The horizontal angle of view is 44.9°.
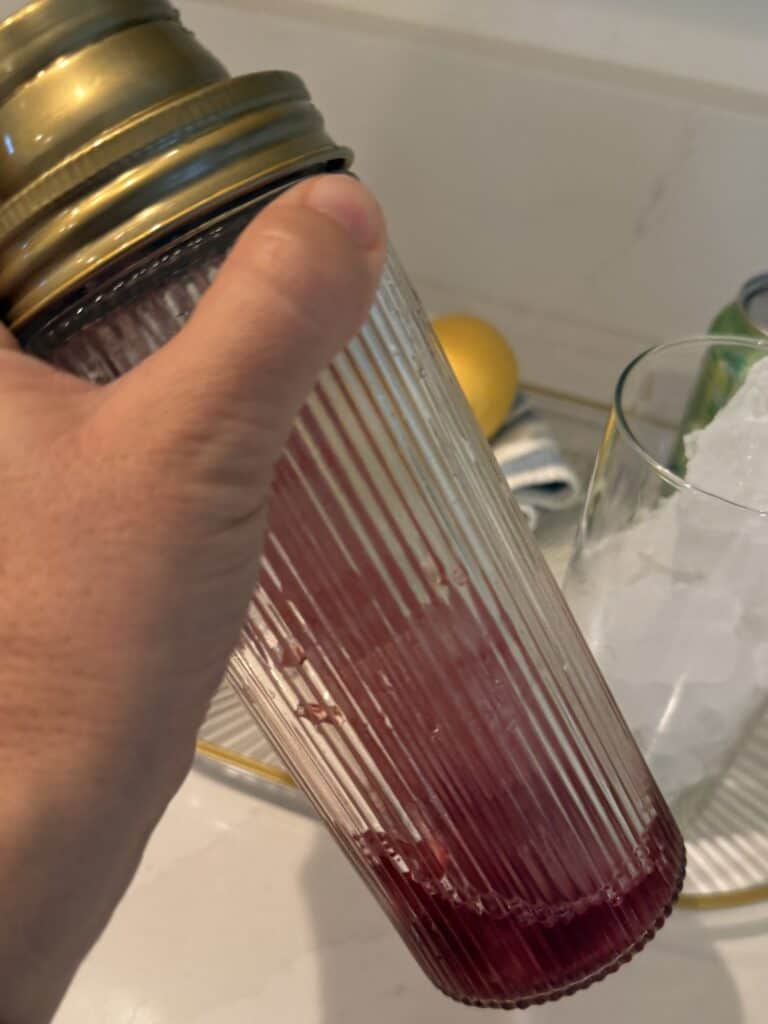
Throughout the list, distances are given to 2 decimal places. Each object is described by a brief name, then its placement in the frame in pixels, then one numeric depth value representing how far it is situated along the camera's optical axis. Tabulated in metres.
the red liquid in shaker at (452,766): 0.22
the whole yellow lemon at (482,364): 0.41
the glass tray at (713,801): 0.33
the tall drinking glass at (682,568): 0.28
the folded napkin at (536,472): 0.41
